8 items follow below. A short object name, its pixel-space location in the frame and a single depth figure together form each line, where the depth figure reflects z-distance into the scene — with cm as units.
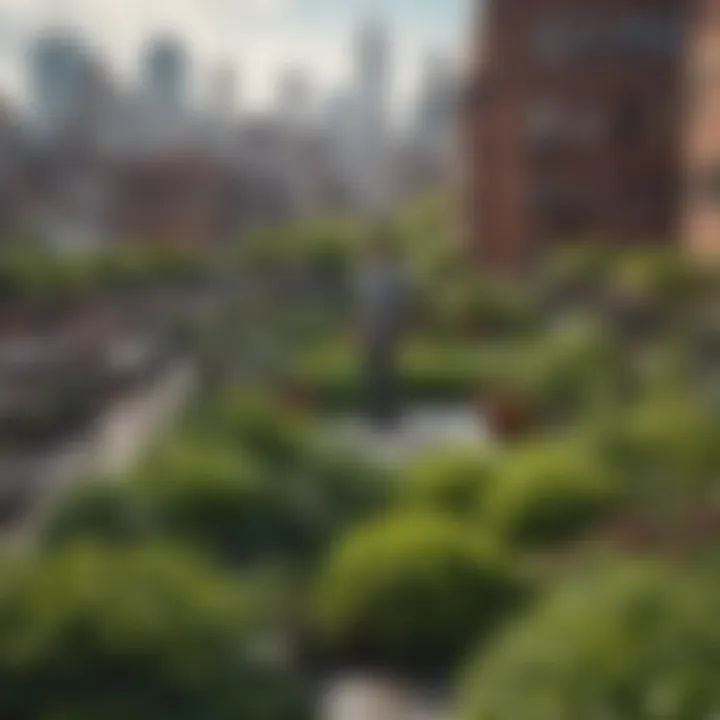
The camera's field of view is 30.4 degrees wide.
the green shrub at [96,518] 247
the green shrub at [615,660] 162
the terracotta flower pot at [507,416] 433
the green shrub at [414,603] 229
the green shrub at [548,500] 299
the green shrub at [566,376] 459
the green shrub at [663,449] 317
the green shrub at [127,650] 182
